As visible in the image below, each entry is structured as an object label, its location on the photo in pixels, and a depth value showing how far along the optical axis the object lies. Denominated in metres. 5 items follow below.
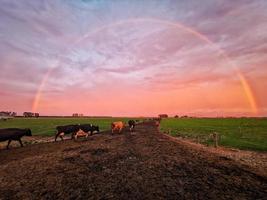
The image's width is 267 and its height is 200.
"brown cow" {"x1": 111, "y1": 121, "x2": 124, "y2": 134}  24.21
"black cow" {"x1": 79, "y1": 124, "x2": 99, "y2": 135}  21.26
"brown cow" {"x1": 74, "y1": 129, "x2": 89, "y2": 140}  19.92
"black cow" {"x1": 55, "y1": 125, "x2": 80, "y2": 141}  19.61
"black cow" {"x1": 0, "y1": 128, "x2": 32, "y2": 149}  15.04
